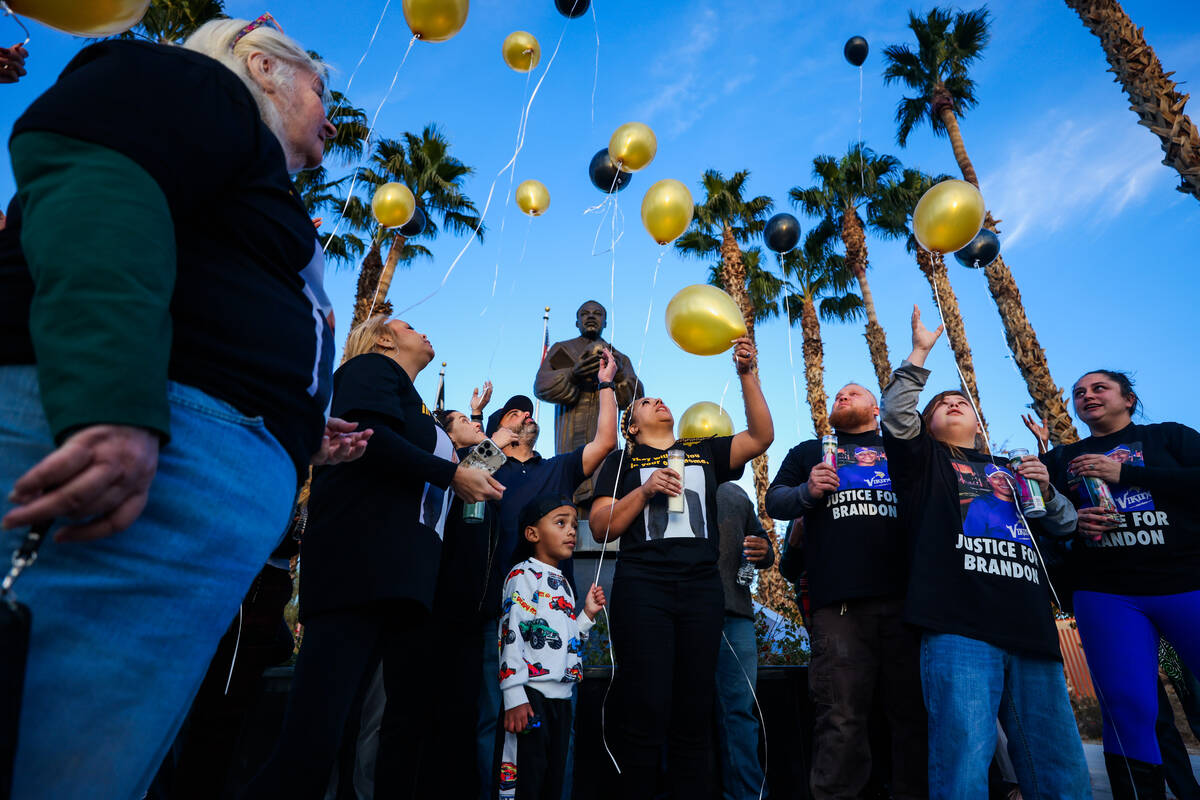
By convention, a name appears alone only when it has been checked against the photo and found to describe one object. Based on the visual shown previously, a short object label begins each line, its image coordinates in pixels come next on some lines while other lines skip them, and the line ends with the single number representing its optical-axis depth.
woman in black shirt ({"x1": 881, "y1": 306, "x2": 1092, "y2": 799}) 2.44
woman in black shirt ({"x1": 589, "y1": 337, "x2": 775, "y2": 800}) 2.75
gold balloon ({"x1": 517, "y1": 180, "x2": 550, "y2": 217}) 6.16
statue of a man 6.39
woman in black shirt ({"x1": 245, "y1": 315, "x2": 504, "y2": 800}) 1.73
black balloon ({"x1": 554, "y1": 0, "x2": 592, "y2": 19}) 5.38
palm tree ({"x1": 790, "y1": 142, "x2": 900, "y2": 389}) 15.60
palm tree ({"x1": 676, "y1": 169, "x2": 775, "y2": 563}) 14.46
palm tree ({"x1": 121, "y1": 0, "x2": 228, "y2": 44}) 10.30
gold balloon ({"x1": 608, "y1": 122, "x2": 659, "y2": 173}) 5.13
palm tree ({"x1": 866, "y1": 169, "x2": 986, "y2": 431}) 13.53
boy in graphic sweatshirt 2.66
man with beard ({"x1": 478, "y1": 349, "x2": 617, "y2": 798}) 3.34
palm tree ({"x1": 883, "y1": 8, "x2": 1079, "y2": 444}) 11.59
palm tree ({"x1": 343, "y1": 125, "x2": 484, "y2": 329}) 13.27
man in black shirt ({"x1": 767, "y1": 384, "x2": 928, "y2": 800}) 2.83
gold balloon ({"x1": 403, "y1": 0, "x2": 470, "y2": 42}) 4.17
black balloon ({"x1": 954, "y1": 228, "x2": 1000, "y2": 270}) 6.05
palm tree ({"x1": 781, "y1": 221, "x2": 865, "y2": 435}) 16.38
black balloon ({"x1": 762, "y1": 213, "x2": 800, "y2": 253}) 6.64
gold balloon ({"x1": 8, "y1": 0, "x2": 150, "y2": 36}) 1.54
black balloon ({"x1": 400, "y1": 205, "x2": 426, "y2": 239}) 6.98
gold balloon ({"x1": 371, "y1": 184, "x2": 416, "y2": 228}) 5.59
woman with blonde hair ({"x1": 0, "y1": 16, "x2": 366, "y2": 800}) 0.75
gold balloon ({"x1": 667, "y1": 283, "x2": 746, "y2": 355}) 3.59
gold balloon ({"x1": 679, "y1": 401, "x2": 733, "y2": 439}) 5.18
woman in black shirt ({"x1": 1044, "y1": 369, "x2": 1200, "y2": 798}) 2.91
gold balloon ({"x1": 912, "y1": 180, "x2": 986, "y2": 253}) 4.07
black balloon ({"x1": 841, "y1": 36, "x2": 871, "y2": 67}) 7.69
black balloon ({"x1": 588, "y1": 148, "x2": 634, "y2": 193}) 5.65
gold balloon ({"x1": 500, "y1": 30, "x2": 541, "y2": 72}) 5.55
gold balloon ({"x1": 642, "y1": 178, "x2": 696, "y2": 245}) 4.59
